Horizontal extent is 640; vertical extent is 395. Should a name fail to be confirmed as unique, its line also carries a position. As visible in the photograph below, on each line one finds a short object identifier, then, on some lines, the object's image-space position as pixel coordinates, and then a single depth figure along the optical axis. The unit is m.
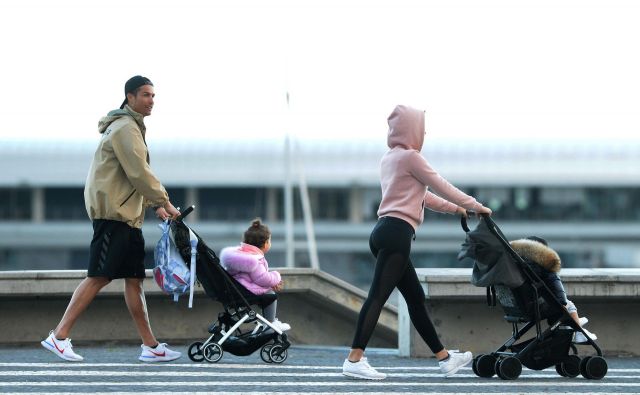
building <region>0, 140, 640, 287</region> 160.12
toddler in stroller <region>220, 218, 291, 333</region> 18.67
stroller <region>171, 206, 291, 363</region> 18.17
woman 16.48
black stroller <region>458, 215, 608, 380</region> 16.44
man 17.44
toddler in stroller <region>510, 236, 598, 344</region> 16.80
